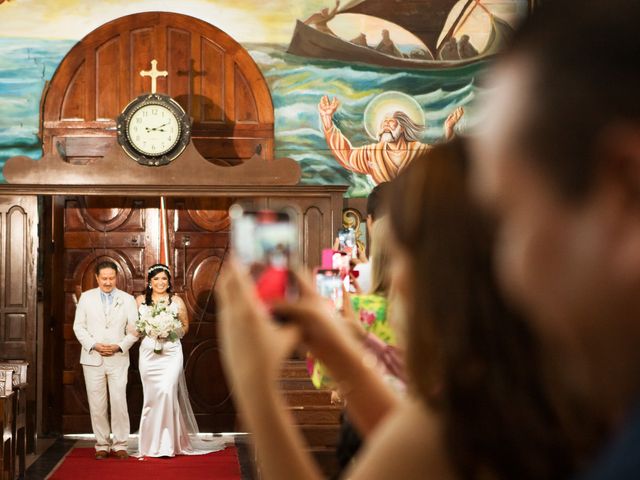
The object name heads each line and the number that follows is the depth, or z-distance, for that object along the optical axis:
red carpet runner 9.95
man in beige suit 11.12
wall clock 11.59
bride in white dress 11.13
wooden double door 12.50
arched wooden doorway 12.50
